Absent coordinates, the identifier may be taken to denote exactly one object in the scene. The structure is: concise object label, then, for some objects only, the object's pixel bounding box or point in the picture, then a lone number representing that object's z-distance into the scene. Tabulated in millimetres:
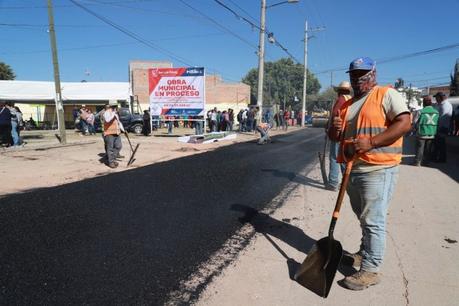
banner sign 19188
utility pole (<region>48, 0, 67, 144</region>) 15055
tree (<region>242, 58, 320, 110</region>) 100688
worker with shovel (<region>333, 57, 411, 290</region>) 2986
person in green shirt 9047
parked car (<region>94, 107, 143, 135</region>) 22875
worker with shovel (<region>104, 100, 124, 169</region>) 9562
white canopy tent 26859
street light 23450
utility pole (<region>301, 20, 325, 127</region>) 40256
